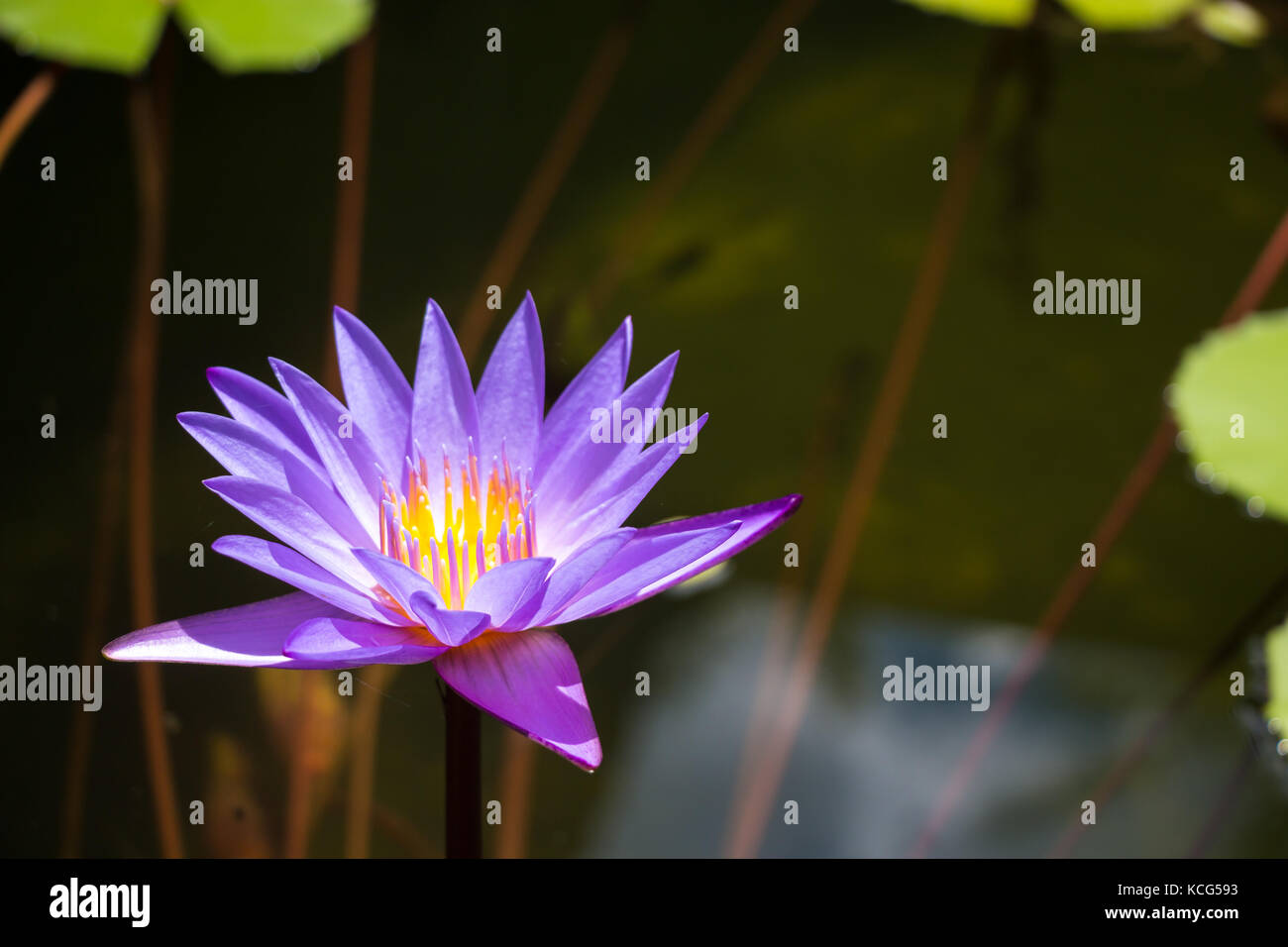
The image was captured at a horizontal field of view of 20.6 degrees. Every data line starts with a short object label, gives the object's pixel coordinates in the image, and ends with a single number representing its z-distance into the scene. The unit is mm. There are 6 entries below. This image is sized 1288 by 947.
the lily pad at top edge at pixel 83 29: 902
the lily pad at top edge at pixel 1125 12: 1010
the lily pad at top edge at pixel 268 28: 919
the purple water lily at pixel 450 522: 690
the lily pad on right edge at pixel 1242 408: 829
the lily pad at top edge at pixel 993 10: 975
